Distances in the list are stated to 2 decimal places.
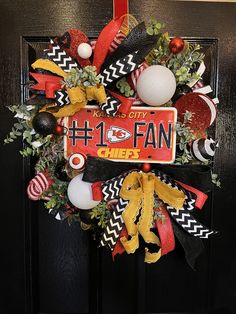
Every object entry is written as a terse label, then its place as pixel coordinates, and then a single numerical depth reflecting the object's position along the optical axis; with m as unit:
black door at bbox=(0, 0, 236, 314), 0.83
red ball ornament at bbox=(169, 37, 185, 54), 0.62
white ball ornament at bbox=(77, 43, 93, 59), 0.62
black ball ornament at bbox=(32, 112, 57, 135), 0.62
